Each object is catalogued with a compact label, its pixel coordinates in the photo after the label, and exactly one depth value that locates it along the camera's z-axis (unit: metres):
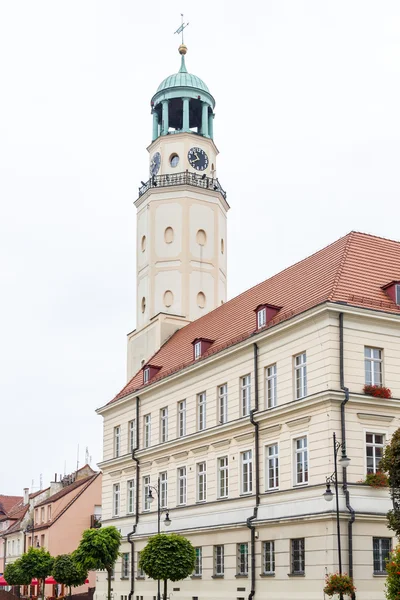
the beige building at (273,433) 32.50
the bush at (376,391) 33.26
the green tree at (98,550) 43.84
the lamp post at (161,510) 38.75
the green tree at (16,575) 59.25
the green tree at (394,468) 27.27
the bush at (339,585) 29.08
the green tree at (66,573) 54.75
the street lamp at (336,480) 28.25
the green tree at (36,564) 59.22
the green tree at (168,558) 36.94
